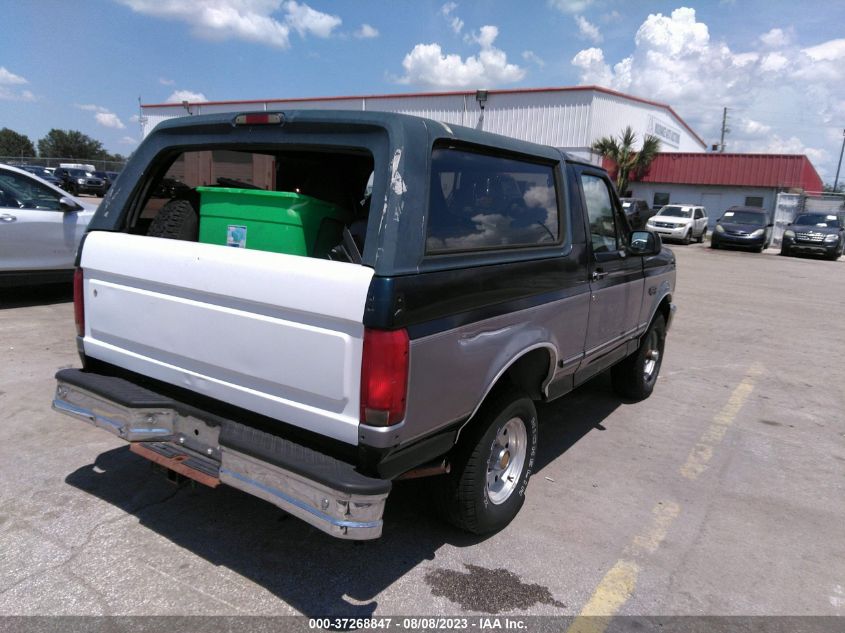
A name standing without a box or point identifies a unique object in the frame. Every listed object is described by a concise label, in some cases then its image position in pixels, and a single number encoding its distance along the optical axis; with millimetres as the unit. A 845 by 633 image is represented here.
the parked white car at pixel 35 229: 7348
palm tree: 34375
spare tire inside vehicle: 3311
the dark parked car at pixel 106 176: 34250
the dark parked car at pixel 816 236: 22688
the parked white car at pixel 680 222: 26531
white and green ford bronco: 2428
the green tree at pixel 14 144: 85062
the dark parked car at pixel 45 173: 30094
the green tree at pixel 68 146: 88938
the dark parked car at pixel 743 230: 24062
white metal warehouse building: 33531
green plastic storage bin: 2826
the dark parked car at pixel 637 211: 24112
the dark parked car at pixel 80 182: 33875
